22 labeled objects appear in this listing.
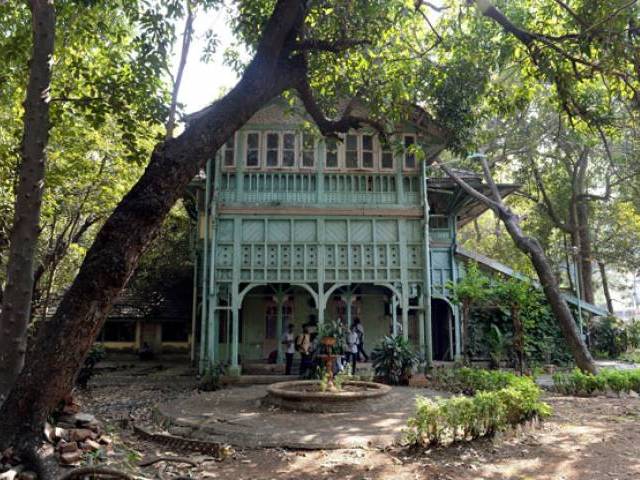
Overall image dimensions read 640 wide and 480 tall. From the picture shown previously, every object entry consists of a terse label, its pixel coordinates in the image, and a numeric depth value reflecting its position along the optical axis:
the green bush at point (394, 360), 14.37
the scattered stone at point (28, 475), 4.77
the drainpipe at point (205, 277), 15.67
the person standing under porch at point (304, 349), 14.82
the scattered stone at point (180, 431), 8.58
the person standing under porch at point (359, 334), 16.25
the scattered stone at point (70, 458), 5.45
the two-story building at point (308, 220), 15.83
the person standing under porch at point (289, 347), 15.48
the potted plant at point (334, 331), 13.35
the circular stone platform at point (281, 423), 7.89
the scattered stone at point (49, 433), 5.64
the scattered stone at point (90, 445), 6.12
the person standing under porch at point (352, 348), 15.09
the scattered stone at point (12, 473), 4.59
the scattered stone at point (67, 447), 5.62
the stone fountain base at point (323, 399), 10.35
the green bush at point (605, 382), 12.55
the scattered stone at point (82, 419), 6.68
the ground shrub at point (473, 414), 7.12
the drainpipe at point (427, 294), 15.75
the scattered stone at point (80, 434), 6.12
